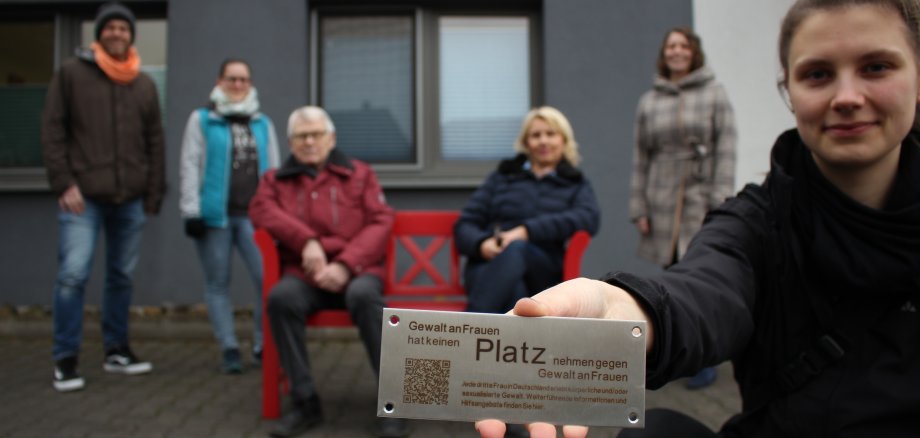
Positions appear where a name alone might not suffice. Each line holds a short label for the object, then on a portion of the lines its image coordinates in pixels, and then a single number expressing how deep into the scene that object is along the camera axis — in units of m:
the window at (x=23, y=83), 7.22
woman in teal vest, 5.03
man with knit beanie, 4.58
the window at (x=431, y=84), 7.18
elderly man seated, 3.90
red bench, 4.06
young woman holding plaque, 1.37
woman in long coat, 4.61
